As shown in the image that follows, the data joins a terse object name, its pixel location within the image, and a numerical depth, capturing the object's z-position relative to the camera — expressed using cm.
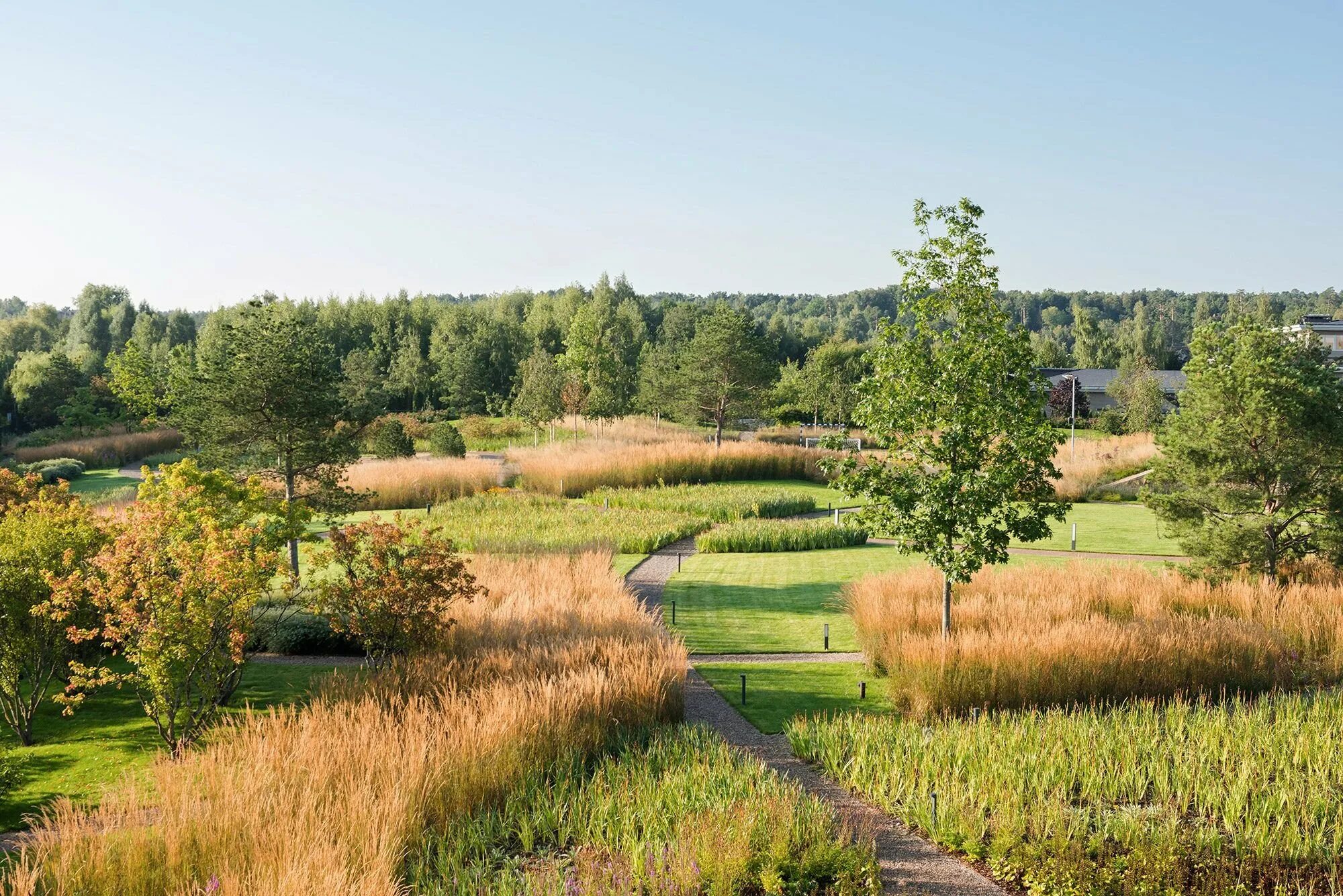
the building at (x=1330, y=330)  8056
